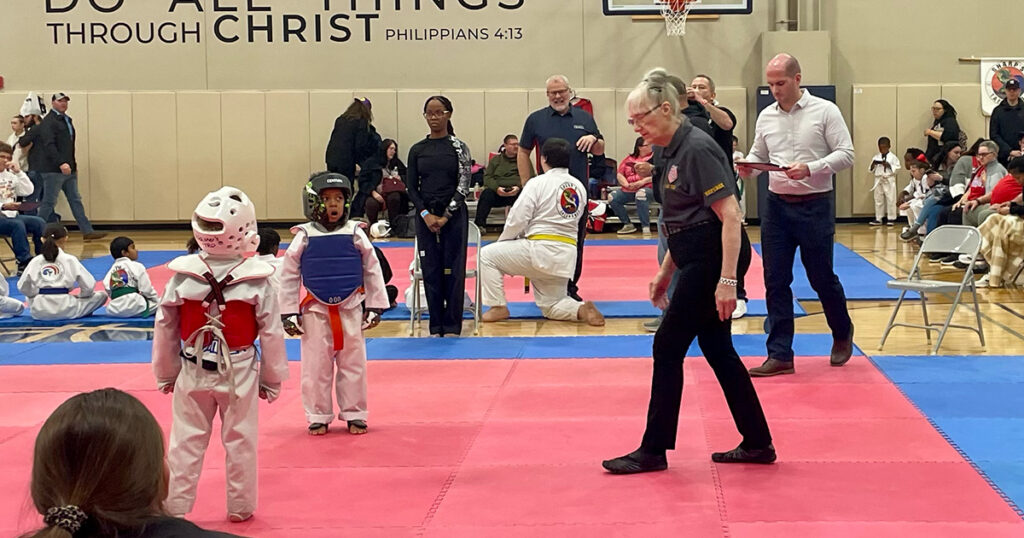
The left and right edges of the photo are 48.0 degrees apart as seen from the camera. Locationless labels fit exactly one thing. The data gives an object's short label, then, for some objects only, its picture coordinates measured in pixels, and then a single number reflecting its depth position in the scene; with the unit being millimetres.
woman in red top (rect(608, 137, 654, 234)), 16766
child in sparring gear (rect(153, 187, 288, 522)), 4621
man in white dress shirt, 6984
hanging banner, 17891
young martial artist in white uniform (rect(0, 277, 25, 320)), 10295
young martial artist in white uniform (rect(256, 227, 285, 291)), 8578
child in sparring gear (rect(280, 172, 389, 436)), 5973
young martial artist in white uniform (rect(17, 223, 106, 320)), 10086
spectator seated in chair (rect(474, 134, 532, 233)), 16625
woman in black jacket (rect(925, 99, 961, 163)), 17125
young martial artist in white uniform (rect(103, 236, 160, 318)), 10062
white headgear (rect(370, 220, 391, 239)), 14652
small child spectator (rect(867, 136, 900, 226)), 17516
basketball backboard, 17953
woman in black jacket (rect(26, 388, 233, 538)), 1935
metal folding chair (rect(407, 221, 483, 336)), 9203
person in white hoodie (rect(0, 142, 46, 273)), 13648
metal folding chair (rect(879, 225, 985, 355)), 8086
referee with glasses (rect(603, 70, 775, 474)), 4906
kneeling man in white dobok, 9469
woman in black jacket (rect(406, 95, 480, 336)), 8711
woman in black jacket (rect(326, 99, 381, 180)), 16781
